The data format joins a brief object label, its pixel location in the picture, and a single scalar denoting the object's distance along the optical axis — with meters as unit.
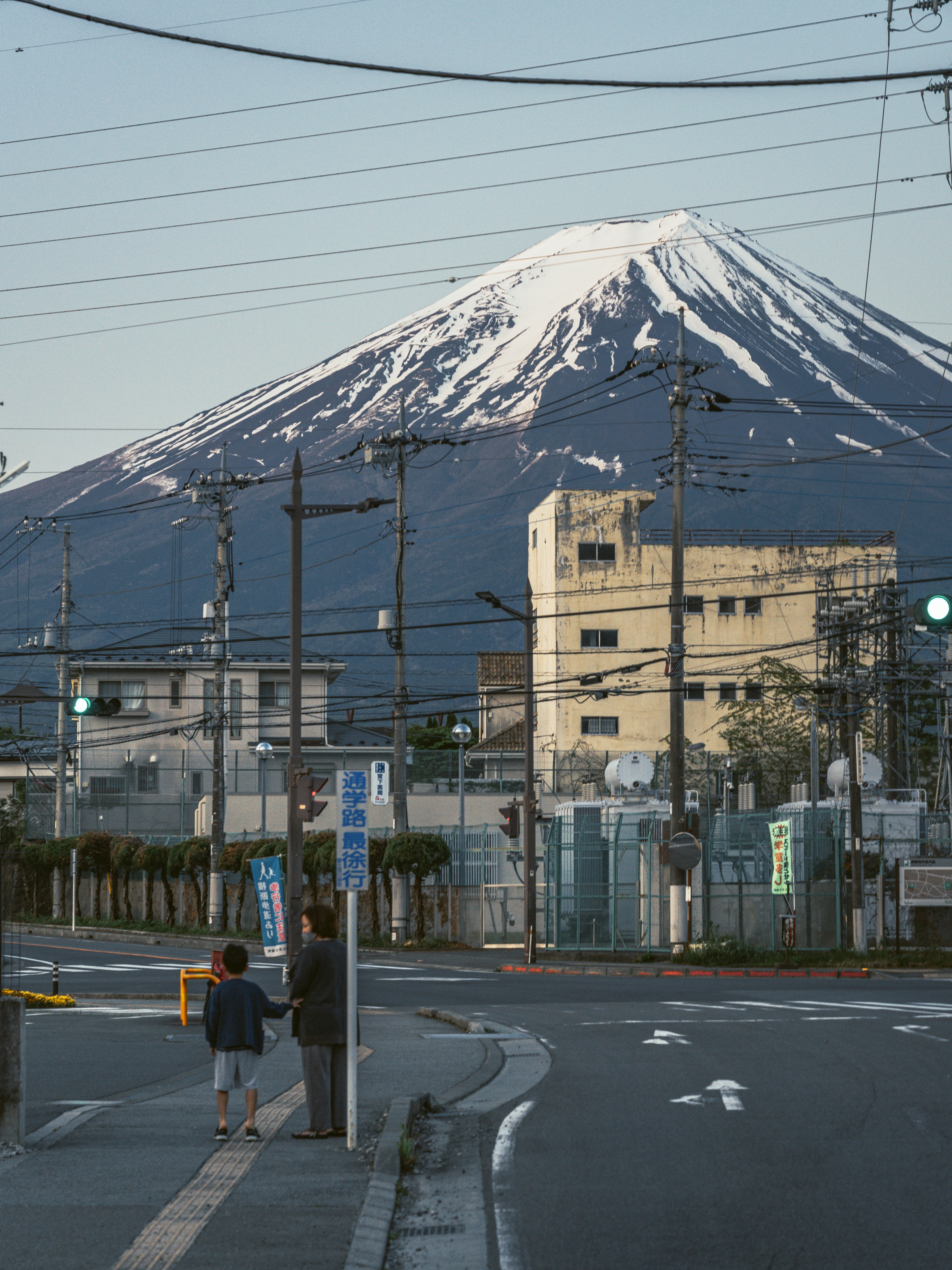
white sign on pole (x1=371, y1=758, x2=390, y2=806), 32.88
